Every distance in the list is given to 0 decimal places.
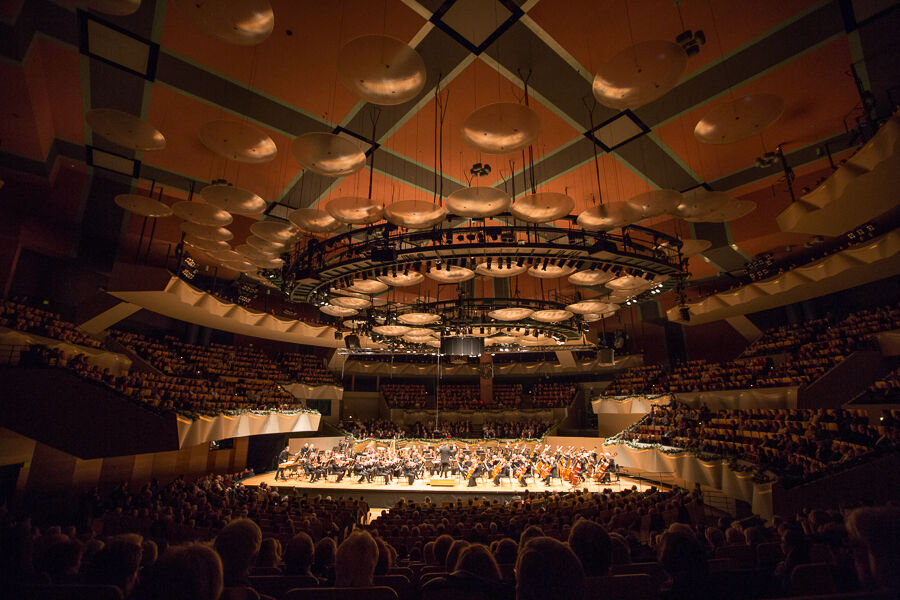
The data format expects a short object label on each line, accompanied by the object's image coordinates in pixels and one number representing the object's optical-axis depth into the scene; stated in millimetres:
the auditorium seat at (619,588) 2119
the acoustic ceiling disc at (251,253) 10730
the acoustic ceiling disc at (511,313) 13128
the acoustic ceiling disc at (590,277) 10961
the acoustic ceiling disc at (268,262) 11485
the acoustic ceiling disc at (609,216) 7473
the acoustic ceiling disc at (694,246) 10352
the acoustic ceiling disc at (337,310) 14078
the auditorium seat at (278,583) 2963
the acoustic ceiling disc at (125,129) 5938
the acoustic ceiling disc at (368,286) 11625
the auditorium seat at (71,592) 1799
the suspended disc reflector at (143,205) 8577
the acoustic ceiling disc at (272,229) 8500
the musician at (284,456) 20527
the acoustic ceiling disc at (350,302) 12497
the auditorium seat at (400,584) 2703
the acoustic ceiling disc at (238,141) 5914
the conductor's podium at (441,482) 16934
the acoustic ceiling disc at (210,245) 11222
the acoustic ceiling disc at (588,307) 13000
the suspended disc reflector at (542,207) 6973
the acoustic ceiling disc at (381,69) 4520
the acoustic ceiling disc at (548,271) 10695
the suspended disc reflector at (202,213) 8164
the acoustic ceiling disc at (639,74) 4559
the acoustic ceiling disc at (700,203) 7656
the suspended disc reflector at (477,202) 6613
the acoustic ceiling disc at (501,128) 5176
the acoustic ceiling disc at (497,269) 10273
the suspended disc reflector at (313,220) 8000
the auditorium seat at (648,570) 3036
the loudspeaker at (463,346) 16875
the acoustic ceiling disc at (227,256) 12044
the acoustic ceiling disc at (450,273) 10923
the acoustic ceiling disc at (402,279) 11023
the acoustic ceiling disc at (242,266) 12586
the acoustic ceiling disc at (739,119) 5621
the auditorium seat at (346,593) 1771
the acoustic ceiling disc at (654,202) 7199
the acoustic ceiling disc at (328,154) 5793
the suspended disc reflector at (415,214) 7234
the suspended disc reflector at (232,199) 7086
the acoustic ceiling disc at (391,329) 15898
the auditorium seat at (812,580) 2426
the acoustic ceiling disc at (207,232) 9570
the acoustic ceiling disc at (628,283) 11219
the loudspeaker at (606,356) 22906
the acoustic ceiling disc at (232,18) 4262
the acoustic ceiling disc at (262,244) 10195
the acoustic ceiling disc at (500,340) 19391
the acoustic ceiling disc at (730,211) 8172
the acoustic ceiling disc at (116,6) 4541
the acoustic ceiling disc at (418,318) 13406
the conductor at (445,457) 18109
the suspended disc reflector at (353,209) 7363
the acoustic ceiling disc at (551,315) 13422
